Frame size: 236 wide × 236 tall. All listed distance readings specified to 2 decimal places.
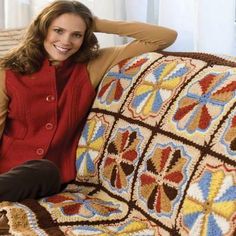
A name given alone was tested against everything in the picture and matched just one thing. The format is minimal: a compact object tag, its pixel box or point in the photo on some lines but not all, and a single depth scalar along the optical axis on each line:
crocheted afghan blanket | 1.61
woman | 2.10
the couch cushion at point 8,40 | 2.42
